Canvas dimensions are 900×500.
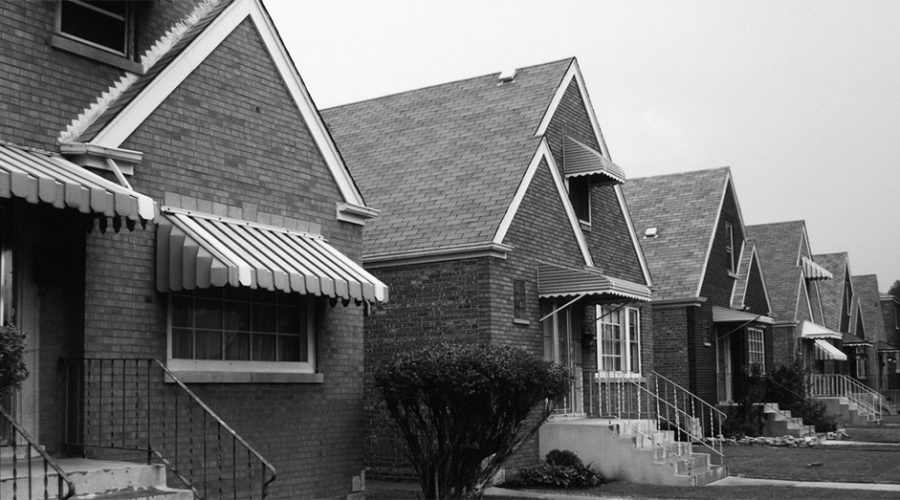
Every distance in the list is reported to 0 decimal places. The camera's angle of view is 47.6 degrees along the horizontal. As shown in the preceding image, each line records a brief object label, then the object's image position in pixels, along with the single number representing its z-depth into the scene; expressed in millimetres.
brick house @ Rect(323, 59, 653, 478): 16672
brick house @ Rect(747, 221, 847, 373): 35000
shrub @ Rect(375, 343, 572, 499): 12781
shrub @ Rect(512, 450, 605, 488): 16188
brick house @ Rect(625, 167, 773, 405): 26328
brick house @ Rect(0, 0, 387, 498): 9891
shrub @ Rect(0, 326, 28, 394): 7727
